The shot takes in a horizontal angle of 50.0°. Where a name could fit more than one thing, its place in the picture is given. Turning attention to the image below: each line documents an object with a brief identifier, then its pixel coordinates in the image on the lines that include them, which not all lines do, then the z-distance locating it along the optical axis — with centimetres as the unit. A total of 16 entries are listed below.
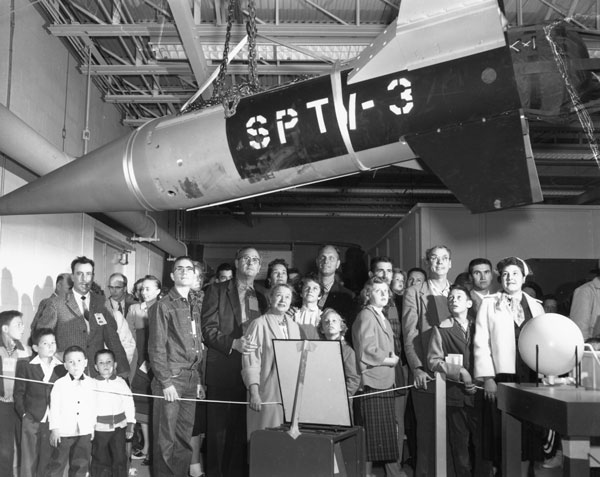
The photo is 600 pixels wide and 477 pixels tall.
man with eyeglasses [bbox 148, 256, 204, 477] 381
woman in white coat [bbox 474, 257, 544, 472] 362
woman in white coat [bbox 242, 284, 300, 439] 380
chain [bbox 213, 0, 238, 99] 265
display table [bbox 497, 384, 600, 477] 201
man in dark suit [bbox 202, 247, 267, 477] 415
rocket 235
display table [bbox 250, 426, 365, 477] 270
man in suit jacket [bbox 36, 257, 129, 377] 429
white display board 289
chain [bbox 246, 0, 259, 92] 260
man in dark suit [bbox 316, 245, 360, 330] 443
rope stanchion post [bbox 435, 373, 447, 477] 350
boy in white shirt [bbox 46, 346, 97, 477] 362
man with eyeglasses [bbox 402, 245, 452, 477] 399
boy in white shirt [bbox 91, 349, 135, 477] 381
